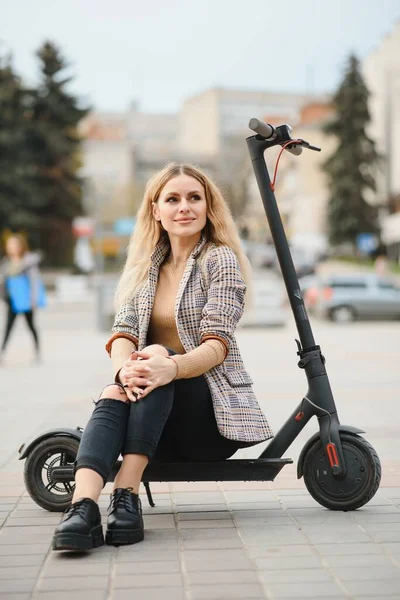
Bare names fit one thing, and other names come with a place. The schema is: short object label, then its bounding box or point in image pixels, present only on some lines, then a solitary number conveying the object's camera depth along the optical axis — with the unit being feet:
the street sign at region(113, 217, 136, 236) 149.65
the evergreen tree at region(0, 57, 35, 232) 164.04
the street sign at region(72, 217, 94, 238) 176.55
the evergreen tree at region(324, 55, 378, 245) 192.44
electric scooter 13.80
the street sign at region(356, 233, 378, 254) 178.81
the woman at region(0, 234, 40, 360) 45.73
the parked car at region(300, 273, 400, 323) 92.53
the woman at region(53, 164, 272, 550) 12.56
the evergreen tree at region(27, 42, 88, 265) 178.70
